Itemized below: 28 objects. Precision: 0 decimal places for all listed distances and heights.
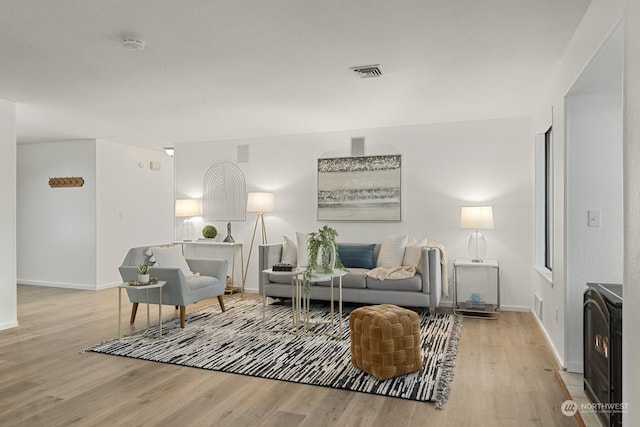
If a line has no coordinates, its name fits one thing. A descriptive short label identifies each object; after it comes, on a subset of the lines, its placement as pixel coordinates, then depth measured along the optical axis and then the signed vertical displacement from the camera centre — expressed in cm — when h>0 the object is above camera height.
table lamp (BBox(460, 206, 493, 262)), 523 -1
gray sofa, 507 -84
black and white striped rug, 313 -116
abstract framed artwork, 607 +39
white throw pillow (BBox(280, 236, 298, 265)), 604 -49
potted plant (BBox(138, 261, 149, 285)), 432 -57
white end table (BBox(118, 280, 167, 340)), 420 -76
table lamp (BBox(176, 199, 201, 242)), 695 +6
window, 482 +20
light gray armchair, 458 -73
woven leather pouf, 317 -91
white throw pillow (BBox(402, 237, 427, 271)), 540 -45
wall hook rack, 719 +55
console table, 674 -59
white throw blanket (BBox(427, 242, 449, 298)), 539 -63
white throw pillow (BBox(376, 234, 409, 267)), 557 -44
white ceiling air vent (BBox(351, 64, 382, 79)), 365 +122
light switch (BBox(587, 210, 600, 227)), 306 +0
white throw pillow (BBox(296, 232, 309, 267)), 594 -43
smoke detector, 309 +120
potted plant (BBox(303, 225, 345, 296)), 423 -35
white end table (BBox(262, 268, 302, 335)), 434 -111
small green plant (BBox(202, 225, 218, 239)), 688 -25
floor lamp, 643 +20
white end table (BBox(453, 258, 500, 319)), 522 -93
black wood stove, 214 -70
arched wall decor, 696 +35
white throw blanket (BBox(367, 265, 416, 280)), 516 -66
